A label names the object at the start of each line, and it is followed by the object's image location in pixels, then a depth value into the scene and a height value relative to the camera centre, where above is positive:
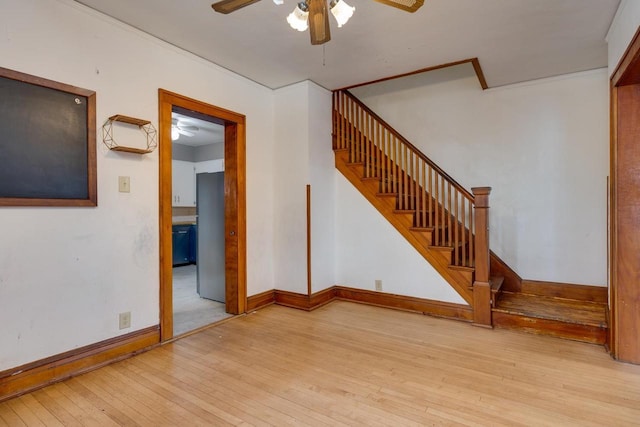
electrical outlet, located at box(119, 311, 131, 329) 2.56 -0.84
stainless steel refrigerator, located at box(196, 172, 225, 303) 4.07 -0.29
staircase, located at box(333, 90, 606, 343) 3.07 -0.26
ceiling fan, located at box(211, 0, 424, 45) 1.68 +1.07
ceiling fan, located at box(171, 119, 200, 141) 5.29 +1.48
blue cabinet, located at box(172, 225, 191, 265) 6.62 -0.63
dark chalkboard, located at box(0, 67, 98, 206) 2.03 +0.49
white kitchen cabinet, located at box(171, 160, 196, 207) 6.98 +0.65
